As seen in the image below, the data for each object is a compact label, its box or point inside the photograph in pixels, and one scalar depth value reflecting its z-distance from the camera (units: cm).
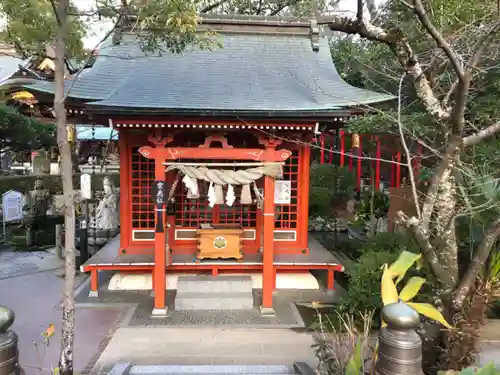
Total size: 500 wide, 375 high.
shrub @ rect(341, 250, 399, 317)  681
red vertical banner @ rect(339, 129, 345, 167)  1617
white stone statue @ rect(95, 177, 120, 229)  1137
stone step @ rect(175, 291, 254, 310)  785
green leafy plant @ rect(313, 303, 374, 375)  389
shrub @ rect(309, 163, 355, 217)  1816
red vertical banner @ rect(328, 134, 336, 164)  2040
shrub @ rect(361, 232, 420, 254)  838
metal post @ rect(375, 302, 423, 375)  354
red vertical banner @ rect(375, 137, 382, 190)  1374
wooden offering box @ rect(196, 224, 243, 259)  855
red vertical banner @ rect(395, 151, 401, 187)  1362
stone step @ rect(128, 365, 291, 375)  531
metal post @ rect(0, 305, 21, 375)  328
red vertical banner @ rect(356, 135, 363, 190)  1586
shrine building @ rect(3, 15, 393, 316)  738
